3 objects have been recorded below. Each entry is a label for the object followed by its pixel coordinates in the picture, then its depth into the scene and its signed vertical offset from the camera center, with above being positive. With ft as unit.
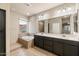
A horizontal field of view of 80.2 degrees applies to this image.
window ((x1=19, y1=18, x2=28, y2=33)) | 7.56 +0.60
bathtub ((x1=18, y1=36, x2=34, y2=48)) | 7.79 -2.13
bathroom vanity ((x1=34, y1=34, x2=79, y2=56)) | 4.50 -1.86
